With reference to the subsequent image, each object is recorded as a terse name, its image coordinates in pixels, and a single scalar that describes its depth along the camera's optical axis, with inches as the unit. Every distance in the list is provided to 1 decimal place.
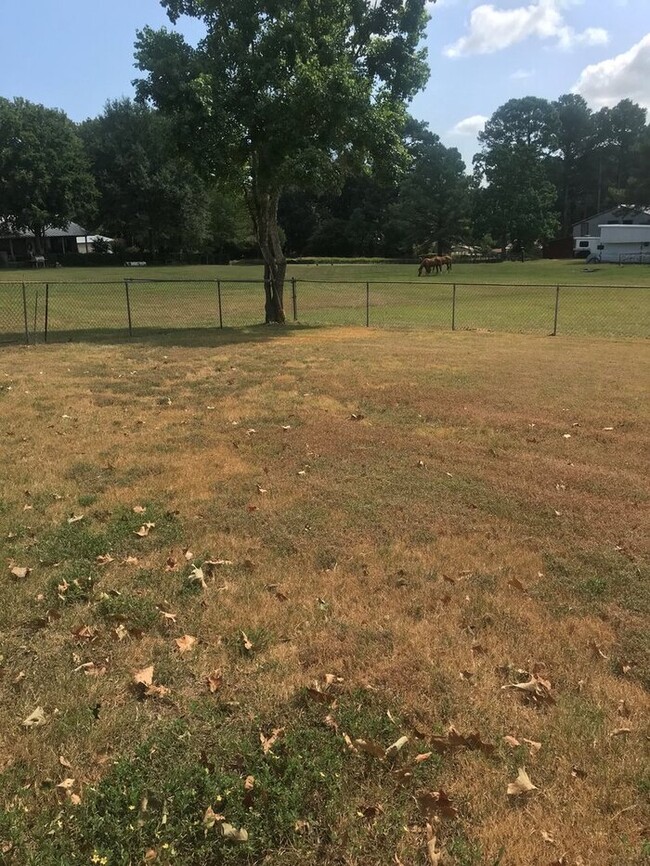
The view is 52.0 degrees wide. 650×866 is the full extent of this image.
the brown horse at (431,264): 2058.6
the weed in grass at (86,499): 213.6
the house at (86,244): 3444.9
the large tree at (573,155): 3934.5
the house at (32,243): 2940.5
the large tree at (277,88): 631.2
